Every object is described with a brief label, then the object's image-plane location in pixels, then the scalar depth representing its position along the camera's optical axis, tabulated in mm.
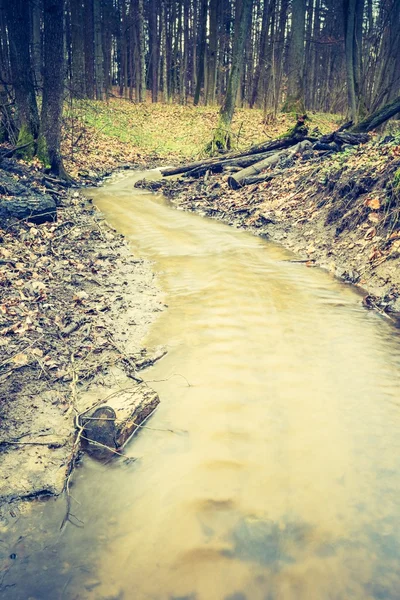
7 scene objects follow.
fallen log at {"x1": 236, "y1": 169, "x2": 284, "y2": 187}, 11616
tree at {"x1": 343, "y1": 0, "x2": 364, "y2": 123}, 14539
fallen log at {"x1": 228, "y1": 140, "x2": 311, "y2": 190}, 11984
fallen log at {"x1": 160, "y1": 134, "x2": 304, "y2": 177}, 12898
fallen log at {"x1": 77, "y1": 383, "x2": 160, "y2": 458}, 3266
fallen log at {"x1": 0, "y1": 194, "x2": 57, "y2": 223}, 7816
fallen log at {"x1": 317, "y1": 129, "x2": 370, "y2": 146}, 11234
